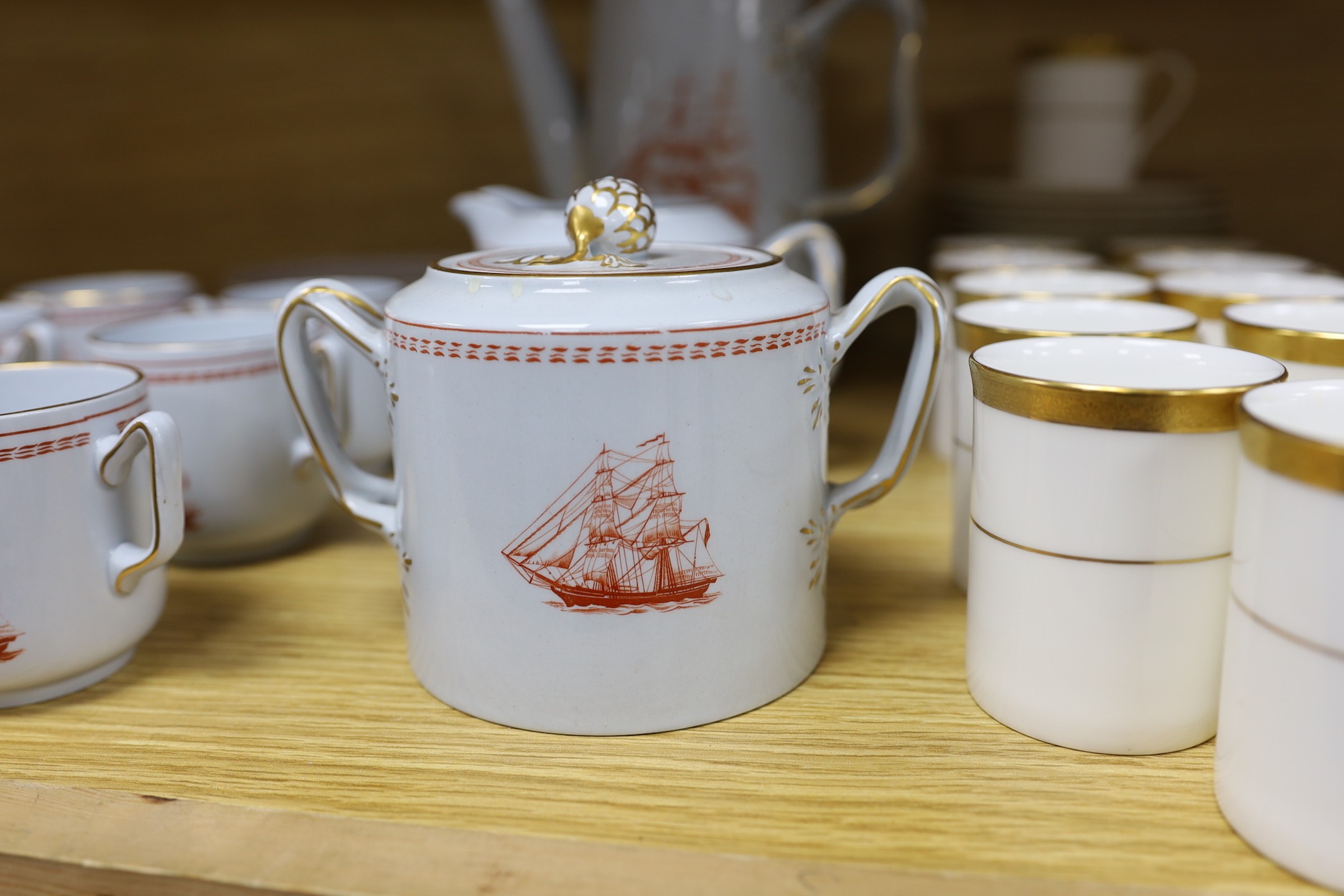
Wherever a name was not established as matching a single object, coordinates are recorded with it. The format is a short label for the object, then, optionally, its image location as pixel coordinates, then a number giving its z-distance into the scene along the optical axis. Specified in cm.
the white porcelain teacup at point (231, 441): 58
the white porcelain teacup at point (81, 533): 44
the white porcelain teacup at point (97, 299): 76
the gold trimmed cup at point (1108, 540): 37
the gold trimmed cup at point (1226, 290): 59
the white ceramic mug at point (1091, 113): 94
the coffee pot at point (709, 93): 79
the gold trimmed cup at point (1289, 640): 31
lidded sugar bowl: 41
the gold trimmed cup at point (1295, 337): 45
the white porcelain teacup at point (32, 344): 61
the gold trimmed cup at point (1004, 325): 54
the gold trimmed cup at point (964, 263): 77
